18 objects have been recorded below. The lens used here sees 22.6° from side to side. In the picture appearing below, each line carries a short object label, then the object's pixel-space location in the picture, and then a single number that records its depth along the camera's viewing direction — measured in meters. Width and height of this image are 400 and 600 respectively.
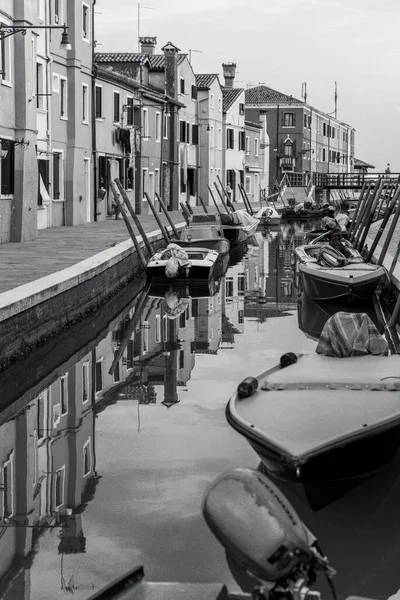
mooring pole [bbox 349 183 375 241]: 30.22
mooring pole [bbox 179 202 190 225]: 27.71
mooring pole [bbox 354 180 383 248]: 25.22
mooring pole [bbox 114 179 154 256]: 20.34
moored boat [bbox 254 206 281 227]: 41.69
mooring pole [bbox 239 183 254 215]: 42.38
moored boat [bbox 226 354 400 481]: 5.73
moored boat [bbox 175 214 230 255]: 23.17
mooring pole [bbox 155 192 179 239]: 24.41
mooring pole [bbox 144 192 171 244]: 22.78
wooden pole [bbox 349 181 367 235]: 32.61
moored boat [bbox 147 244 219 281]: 19.53
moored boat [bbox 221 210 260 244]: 29.06
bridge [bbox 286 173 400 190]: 67.45
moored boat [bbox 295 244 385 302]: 16.11
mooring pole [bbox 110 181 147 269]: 19.34
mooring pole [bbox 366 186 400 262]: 20.14
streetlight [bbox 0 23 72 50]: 17.75
